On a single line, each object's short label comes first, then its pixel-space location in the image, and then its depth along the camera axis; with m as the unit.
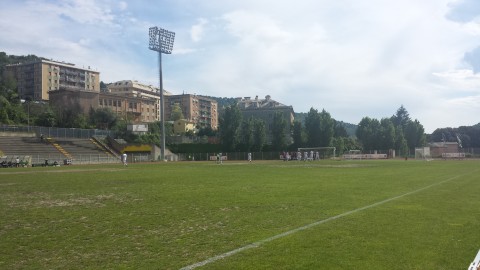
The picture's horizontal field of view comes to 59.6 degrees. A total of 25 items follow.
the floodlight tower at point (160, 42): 78.55
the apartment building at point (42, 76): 141.88
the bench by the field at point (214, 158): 91.60
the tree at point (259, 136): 101.44
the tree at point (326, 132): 99.88
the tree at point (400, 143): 98.88
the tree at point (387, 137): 100.69
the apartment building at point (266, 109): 157.62
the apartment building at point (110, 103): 120.25
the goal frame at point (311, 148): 94.78
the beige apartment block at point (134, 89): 170.57
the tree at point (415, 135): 109.62
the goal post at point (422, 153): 79.56
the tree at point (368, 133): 103.31
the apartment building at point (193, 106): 187.12
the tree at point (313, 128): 100.50
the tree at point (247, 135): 101.75
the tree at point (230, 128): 102.81
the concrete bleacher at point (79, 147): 73.93
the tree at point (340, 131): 141.14
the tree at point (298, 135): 100.69
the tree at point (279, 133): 101.33
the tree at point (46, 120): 94.19
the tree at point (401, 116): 145.88
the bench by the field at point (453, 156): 82.25
